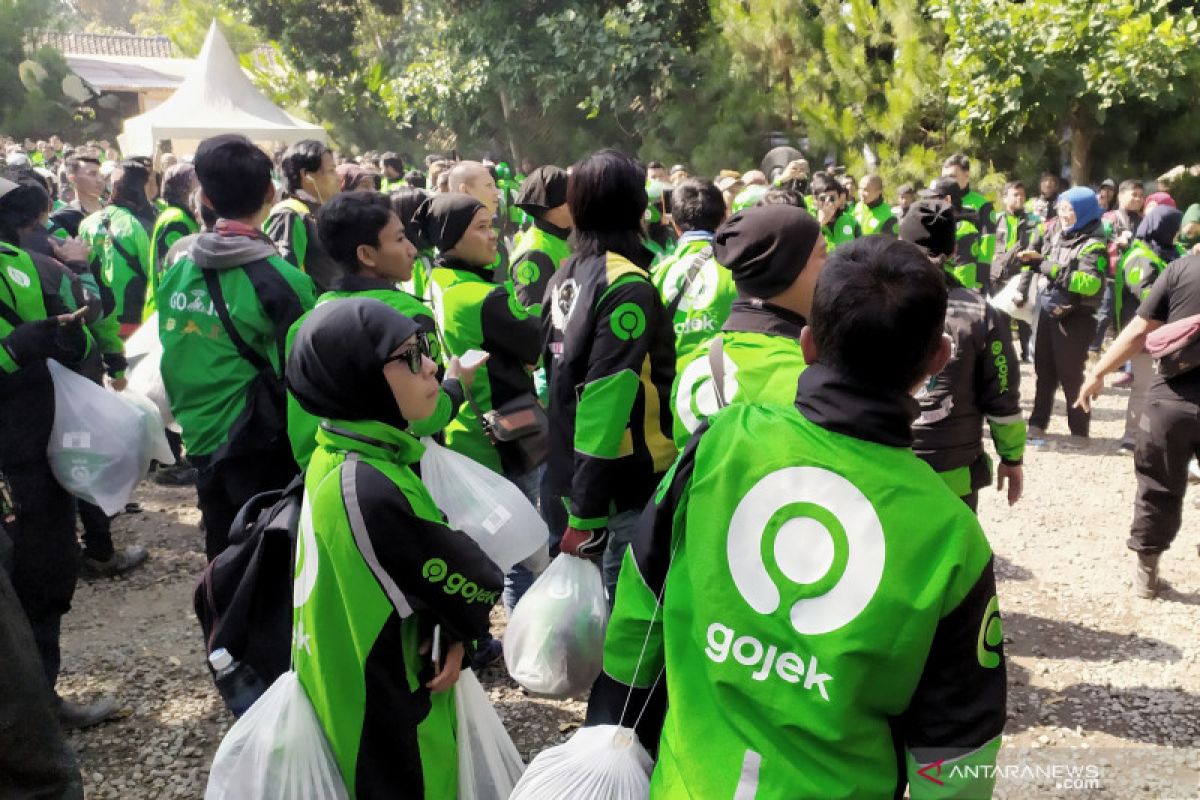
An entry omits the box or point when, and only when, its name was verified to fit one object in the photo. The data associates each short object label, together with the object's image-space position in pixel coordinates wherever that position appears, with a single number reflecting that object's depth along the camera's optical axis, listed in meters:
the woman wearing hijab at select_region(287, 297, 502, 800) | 2.08
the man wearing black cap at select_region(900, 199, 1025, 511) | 3.77
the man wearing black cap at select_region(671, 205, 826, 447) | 2.60
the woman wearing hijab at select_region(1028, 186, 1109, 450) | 7.19
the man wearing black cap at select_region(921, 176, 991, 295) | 8.44
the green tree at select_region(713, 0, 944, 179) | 14.72
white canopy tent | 18.08
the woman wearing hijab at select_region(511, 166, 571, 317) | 4.59
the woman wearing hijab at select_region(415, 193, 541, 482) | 3.67
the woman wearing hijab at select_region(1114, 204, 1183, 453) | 7.25
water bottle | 2.34
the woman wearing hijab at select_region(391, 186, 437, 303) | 5.38
